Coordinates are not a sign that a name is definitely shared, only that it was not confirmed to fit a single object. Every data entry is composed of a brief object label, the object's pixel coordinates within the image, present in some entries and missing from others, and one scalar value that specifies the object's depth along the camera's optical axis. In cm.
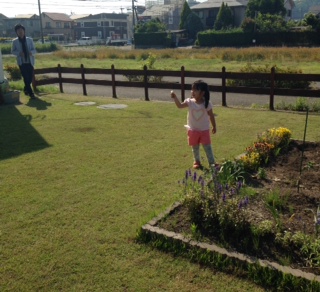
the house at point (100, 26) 10038
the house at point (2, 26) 9942
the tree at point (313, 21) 4349
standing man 1192
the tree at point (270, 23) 4625
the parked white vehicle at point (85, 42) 8103
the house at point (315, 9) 8211
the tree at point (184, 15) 6556
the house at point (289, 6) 6960
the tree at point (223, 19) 5784
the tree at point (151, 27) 5997
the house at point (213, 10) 6419
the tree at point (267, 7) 5447
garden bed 317
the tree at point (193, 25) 6481
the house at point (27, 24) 9888
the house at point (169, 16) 9369
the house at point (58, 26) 10044
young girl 522
